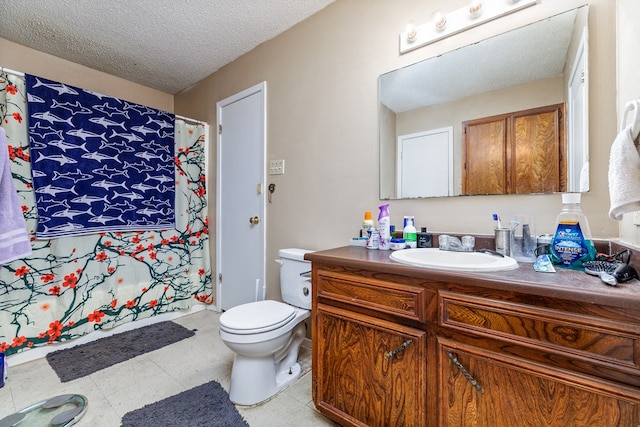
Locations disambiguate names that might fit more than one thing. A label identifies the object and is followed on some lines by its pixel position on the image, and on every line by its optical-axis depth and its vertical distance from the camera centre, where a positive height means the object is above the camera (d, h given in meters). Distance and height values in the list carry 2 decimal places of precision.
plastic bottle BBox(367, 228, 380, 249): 1.46 -0.14
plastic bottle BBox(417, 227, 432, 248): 1.39 -0.14
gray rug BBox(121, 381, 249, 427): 1.30 -0.96
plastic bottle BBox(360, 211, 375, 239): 1.51 -0.06
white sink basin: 0.94 -0.18
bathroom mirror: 1.15 +0.54
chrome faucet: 1.27 -0.14
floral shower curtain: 1.80 -0.42
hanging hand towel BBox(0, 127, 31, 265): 1.35 -0.02
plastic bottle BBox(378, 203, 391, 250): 1.42 -0.10
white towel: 0.76 +0.09
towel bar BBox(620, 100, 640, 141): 0.76 +0.25
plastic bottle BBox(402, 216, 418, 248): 1.41 -0.11
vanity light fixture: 1.27 +0.92
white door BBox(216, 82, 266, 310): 2.28 +0.13
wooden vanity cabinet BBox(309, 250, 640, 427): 0.72 -0.43
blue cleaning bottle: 0.99 -0.11
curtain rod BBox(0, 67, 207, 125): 1.74 +0.88
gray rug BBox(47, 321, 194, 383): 1.75 -0.95
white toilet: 1.40 -0.64
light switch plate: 2.13 +0.35
